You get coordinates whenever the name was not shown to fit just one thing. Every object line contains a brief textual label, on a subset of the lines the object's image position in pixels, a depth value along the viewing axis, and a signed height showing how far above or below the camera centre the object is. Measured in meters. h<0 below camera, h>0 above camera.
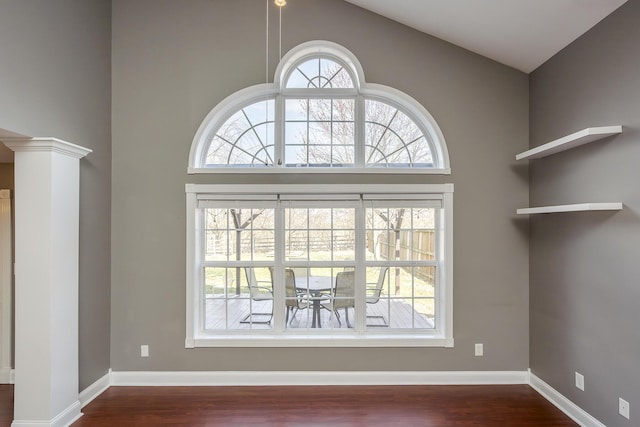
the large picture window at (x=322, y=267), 3.52 -0.49
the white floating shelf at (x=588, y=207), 2.35 +0.08
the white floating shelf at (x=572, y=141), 2.36 +0.58
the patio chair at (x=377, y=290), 3.58 -0.73
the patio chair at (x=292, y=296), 3.57 -0.79
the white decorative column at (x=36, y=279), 2.59 -0.44
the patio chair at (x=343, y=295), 3.58 -0.78
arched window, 3.56 +0.95
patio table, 3.60 -0.71
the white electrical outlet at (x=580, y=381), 2.78 -1.31
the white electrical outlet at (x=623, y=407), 2.36 -1.31
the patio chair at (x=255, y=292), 3.58 -0.74
